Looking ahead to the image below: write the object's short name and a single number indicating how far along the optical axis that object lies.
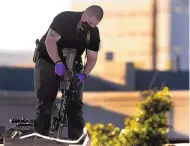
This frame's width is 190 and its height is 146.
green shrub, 10.71
